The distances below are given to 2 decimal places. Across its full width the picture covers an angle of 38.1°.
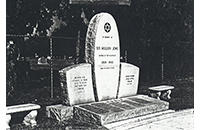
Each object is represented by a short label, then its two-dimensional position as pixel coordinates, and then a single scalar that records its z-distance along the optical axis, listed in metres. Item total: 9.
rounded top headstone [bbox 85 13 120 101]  6.81
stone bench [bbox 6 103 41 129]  5.78
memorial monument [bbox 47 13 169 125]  6.34
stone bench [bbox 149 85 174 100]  8.75
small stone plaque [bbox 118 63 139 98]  7.44
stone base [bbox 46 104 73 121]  6.36
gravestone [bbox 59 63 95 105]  6.41
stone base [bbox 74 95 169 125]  6.01
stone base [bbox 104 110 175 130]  5.93
